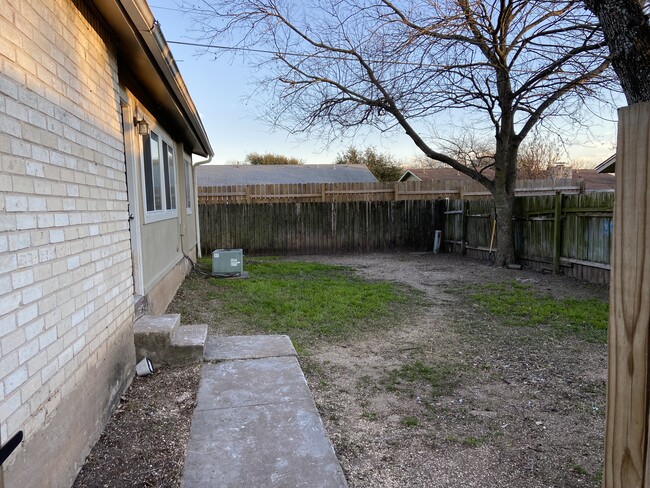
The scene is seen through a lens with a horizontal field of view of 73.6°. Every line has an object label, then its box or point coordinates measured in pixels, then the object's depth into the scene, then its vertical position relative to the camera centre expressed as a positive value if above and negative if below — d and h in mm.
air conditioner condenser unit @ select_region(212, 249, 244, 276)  9023 -1058
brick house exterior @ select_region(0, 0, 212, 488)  1790 -42
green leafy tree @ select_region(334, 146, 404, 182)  33438 +3286
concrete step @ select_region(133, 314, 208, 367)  3695 -1145
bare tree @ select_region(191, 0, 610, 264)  8031 +2744
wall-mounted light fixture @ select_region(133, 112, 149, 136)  4754 +980
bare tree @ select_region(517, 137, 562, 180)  28594 +2836
